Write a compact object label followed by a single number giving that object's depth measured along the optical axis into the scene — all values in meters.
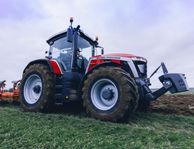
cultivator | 8.42
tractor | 5.31
